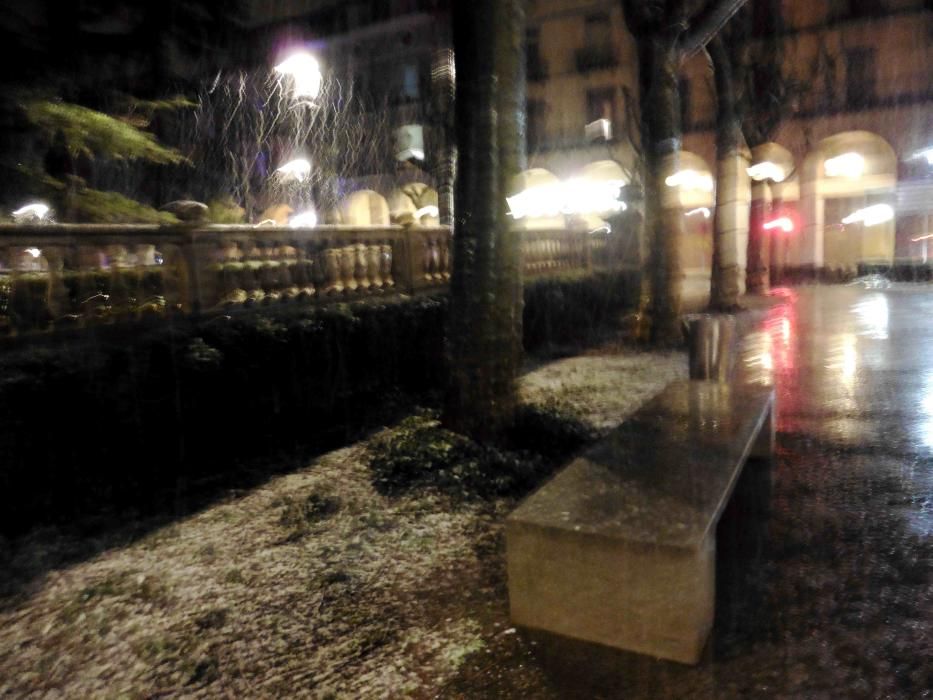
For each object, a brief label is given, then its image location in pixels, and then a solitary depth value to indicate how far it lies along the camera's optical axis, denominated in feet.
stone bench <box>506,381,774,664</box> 9.11
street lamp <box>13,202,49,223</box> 50.56
